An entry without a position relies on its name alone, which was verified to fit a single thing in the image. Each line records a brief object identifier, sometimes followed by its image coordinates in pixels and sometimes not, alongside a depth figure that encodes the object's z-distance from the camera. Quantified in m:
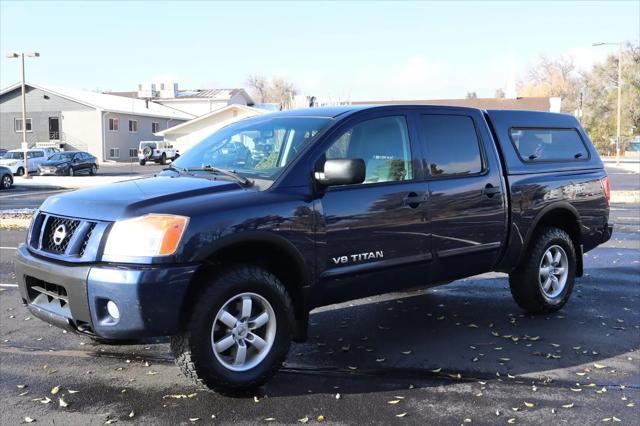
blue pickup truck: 3.79
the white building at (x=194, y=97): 70.69
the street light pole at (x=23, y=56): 29.84
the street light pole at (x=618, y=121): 32.50
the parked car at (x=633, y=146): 64.00
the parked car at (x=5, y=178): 26.12
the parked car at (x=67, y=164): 35.72
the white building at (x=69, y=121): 53.69
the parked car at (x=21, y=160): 34.35
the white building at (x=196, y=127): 53.56
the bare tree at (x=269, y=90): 92.98
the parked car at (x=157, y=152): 48.78
